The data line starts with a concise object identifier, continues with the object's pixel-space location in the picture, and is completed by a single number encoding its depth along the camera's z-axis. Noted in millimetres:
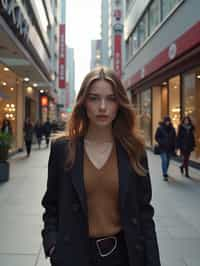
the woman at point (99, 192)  1807
